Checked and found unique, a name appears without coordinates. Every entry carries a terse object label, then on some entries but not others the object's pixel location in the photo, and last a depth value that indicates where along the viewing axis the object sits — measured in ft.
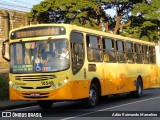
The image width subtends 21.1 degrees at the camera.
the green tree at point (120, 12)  137.10
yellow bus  46.50
